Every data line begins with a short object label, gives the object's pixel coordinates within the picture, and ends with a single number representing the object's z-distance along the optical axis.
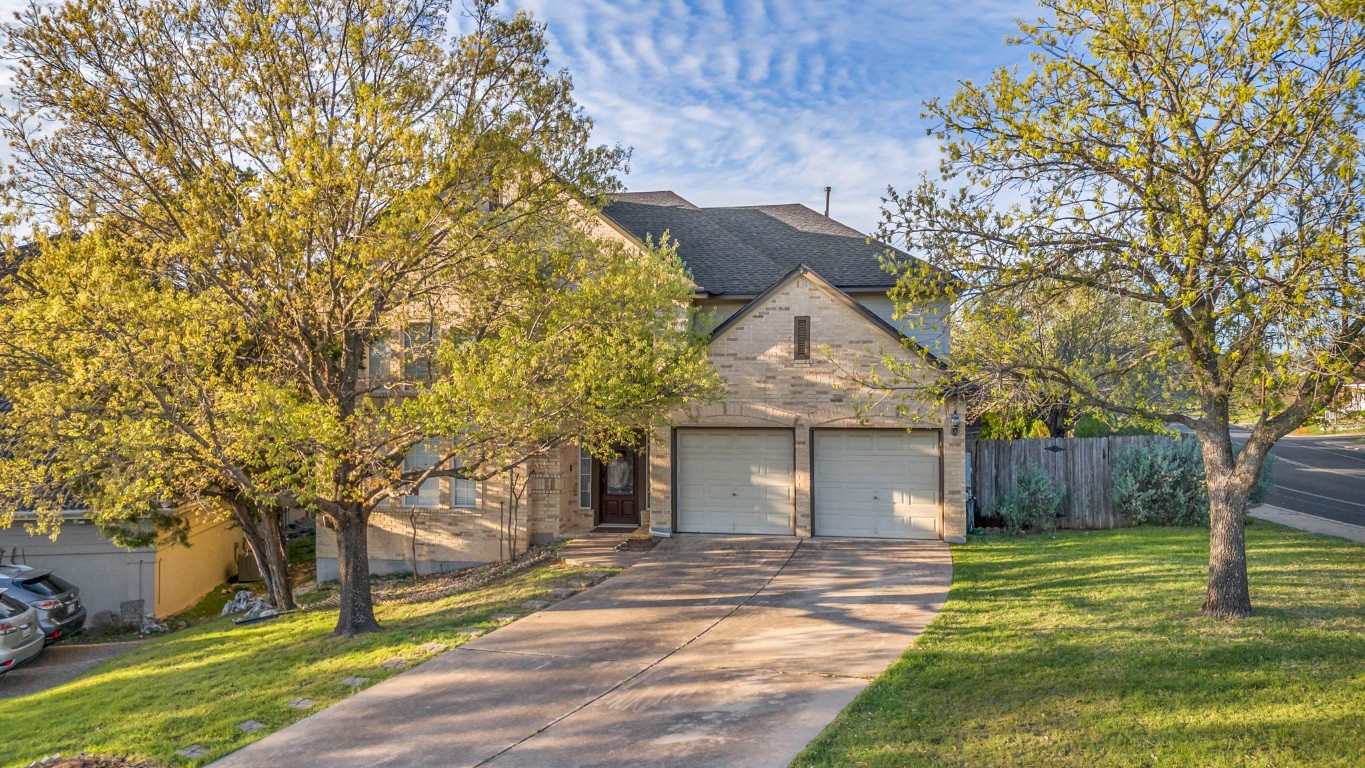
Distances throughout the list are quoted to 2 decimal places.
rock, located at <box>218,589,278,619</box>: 15.50
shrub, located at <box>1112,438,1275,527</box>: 17.59
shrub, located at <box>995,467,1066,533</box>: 17.47
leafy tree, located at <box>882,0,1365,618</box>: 7.92
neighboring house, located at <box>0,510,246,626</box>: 17.44
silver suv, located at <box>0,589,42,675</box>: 13.31
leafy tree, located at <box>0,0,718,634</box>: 10.34
